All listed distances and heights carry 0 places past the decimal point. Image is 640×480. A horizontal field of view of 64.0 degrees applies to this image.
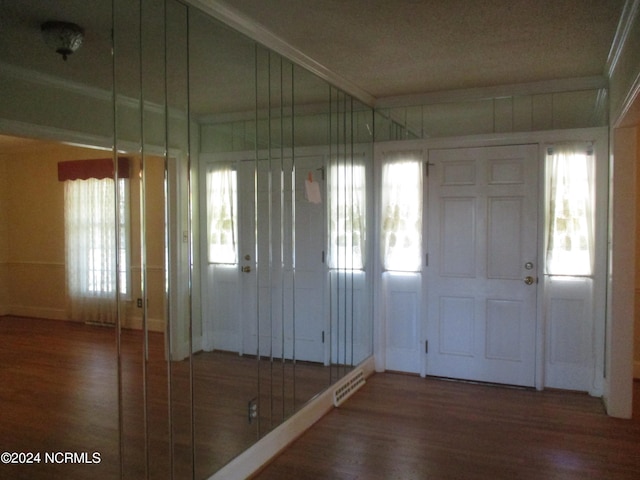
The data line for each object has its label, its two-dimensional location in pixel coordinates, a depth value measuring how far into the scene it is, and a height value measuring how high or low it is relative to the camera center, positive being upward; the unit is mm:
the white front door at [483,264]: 4285 -335
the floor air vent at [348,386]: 3928 -1300
